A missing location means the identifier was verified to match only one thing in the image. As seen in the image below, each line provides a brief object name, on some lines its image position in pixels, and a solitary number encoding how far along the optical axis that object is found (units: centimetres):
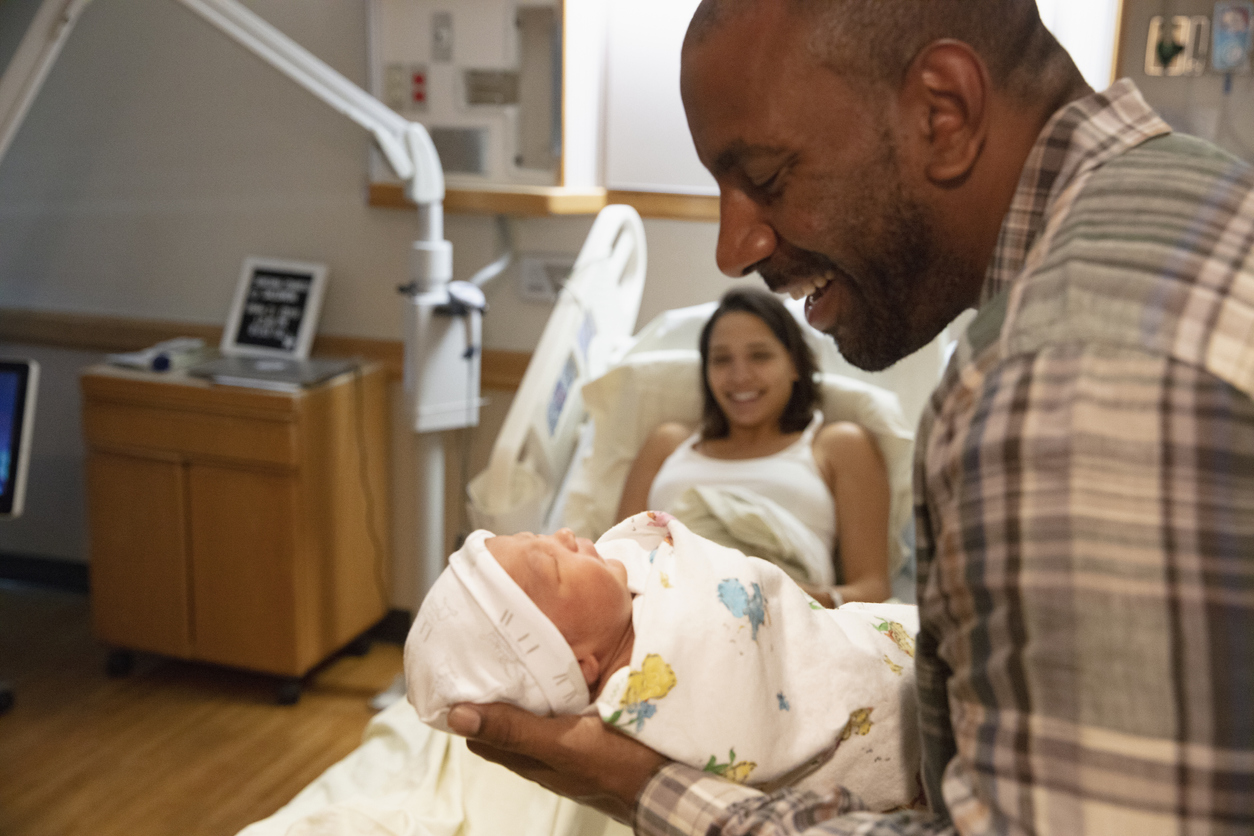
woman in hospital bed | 199
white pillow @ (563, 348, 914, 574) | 224
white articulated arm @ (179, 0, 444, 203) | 216
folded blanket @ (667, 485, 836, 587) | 195
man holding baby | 57
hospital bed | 171
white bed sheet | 144
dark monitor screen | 243
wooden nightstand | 274
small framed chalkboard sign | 309
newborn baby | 98
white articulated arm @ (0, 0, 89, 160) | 199
